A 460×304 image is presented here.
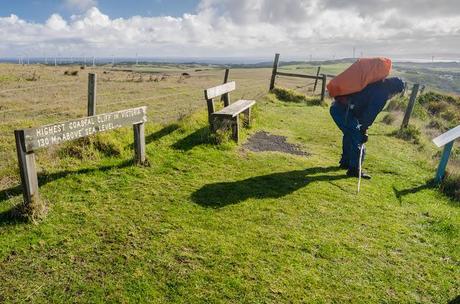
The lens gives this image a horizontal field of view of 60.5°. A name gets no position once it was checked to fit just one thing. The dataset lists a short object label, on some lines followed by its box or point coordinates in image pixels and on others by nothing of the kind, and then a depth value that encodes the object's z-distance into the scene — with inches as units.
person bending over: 263.0
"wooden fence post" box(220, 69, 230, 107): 408.4
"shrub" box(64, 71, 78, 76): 1348.4
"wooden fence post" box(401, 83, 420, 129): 479.5
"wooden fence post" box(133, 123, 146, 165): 254.7
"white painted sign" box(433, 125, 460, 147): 256.7
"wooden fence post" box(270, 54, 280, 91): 639.8
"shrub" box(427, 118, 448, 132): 560.2
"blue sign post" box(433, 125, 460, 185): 258.1
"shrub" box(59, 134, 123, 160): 255.9
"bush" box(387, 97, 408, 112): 686.5
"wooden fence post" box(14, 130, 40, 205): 171.0
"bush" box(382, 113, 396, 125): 547.1
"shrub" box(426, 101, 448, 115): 769.6
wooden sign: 173.3
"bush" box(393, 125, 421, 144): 443.7
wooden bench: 324.8
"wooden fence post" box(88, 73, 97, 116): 262.5
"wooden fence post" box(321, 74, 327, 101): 633.6
